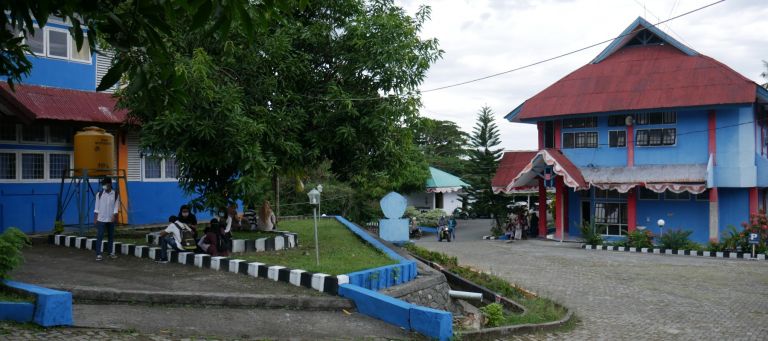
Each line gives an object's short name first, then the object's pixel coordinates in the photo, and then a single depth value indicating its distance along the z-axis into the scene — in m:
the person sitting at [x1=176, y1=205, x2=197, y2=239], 12.73
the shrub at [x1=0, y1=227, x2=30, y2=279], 7.54
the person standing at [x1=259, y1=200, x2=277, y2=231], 16.31
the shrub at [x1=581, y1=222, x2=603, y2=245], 26.38
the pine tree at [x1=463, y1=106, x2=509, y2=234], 38.34
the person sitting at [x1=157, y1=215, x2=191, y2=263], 11.73
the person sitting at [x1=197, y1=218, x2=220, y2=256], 11.77
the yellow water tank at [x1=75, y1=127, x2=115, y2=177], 15.68
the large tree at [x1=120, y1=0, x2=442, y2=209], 12.07
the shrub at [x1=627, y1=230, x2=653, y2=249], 25.20
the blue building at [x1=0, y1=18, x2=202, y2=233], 15.98
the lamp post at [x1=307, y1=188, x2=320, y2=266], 11.43
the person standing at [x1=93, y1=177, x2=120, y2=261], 11.65
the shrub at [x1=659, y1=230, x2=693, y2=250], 24.33
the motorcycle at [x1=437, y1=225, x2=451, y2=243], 31.19
